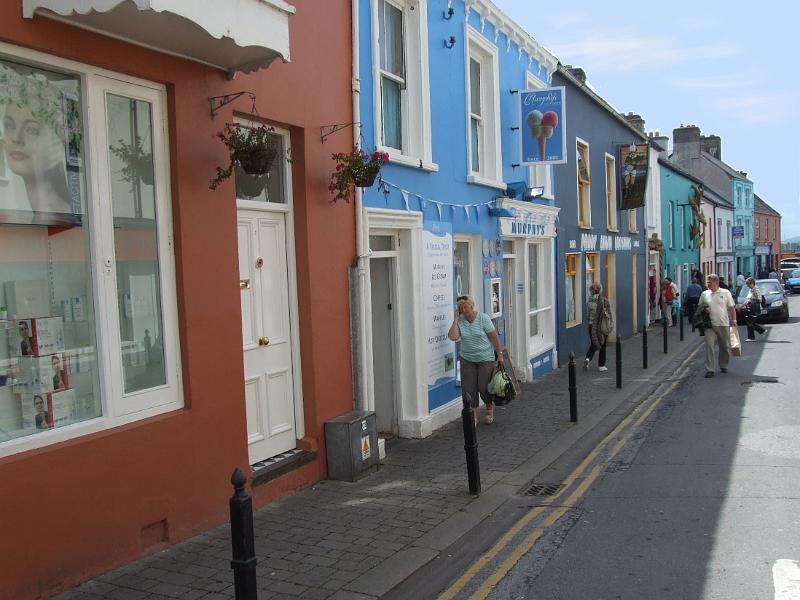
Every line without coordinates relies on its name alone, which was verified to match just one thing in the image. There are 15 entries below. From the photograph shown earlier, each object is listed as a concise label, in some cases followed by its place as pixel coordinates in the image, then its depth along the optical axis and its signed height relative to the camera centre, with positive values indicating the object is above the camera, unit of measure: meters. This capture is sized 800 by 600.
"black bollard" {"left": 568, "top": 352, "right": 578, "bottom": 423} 9.80 -1.78
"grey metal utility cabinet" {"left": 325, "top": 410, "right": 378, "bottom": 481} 7.28 -1.74
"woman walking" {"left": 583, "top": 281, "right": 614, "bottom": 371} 14.49 -1.08
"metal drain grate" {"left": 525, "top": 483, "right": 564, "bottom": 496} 7.07 -2.20
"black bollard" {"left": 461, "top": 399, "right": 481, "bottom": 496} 6.58 -1.66
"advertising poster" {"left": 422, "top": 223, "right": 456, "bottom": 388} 9.70 -0.38
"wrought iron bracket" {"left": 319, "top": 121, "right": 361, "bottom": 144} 7.46 +1.52
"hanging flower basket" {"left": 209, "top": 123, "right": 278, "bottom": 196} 5.87 +1.06
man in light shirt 13.91 -1.03
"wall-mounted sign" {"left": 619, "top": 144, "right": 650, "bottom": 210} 21.16 +2.69
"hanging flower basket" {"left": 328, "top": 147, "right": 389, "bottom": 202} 7.31 +1.06
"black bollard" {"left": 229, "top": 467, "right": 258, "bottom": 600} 3.67 -1.36
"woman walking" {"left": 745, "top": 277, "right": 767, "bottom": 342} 21.16 -1.51
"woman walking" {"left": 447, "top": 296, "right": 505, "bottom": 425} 9.60 -1.01
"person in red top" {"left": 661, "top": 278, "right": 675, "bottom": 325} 24.39 -0.98
